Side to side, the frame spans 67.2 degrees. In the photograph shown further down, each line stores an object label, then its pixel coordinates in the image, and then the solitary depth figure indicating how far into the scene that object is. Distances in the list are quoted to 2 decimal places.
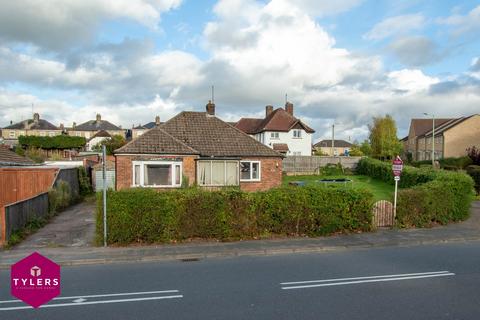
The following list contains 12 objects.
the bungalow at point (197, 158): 20.78
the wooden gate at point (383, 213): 14.30
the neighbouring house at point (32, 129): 93.31
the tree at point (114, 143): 55.56
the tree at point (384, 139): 60.91
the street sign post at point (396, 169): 14.45
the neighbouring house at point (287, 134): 52.69
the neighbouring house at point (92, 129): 102.75
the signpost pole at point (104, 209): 10.87
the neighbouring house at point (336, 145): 128.75
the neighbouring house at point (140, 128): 105.06
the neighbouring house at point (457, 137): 57.50
